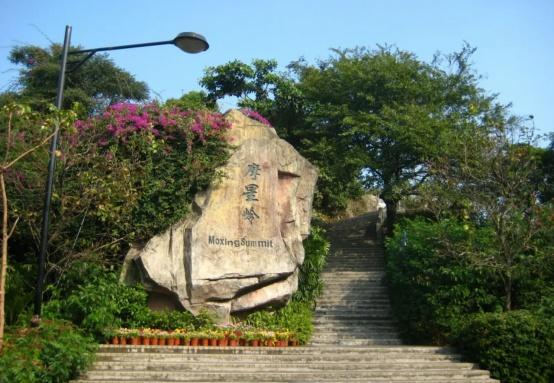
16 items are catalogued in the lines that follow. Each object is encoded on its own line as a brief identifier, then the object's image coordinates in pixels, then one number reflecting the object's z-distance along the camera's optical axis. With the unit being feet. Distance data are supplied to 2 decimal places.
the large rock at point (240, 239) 41.06
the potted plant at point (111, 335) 34.45
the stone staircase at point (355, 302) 44.88
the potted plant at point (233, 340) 37.55
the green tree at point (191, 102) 48.75
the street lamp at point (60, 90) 26.35
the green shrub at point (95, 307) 33.83
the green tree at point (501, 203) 39.50
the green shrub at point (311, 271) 49.78
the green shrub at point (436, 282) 40.14
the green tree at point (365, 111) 63.46
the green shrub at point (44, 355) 25.62
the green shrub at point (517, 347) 32.65
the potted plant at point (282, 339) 39.29
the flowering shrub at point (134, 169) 39.42
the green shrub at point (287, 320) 42.63
